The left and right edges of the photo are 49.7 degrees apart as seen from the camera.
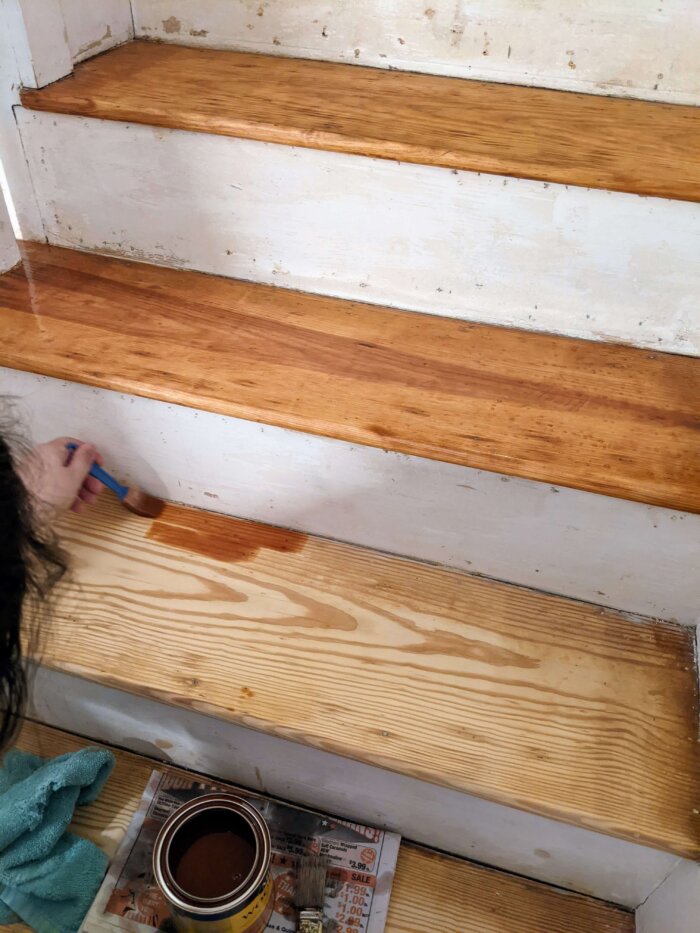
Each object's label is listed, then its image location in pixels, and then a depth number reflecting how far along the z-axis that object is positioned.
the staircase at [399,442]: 0.76
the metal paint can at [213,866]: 0.77
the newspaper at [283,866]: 0.87
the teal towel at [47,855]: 0.86
